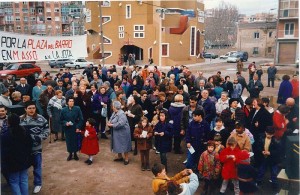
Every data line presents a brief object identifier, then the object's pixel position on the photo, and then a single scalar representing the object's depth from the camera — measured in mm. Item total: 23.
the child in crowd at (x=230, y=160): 5234
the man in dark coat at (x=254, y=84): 10547
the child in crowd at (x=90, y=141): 6988
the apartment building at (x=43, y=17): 66562
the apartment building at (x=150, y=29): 37062
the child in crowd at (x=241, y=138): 5449
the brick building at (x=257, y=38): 54750
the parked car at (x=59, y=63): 33969
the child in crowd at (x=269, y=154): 5598
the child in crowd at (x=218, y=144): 5476
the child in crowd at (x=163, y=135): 6535
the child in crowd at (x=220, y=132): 5961
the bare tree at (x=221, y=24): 67312
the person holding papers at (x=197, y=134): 5952
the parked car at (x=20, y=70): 21909
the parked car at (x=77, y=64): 33375
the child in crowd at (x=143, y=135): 6637
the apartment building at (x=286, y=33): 37188
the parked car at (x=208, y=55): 49944
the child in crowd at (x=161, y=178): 3819
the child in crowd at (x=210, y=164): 5391
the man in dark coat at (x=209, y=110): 7191
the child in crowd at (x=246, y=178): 5082
